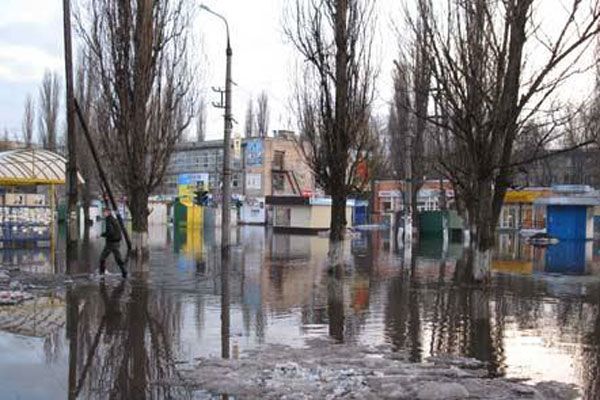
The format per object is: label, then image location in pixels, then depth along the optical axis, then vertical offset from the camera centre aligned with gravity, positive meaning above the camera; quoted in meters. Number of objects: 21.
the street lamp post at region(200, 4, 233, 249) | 25.05 +1.32
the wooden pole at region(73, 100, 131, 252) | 19.81 +0.81
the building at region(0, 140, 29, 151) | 74.80 +5.84
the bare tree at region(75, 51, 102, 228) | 41.19 +3.52
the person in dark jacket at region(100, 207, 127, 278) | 18.19 -1.00
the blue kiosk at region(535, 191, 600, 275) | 46.50 -1.23
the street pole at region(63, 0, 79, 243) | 18.94 +1.71
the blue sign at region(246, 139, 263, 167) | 80.94 +5.30
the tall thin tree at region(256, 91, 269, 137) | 89.19 +10.18
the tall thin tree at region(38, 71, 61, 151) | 62.44 +7.76
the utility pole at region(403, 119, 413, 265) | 36.69 +0.29
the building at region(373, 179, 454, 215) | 71.31 +0.28
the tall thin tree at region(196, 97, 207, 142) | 87.44 +8.57
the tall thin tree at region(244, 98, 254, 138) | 89.69 +9.87
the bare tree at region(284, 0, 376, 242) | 18.19 +2.70
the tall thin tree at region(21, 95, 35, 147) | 68.00 +6.96
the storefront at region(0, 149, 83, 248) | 30.44 -0.02
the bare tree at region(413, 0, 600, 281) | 14.28 +2.37
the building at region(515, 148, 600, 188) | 70.28 +2.91
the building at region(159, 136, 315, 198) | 81.06 +3.48
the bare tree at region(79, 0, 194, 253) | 20.89 +3.27
